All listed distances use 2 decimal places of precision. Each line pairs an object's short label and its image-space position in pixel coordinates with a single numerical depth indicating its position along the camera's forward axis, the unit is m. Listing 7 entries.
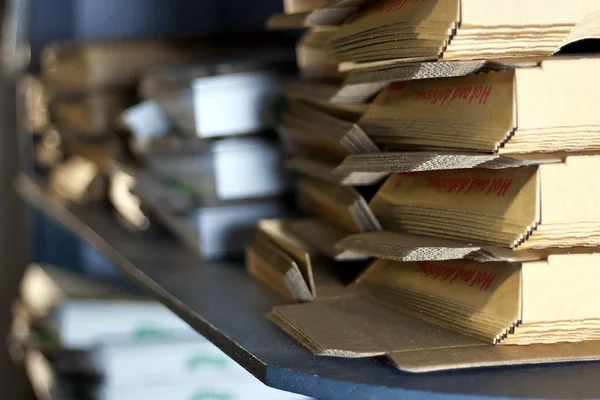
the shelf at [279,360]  1.09
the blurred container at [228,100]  1.62
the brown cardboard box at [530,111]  1.15
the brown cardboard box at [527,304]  1.16
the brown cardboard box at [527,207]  1.15
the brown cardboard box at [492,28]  1.15
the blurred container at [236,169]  1.63
